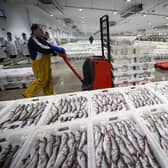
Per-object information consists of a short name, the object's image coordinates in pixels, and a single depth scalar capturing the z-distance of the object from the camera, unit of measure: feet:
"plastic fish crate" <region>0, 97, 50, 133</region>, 4.16
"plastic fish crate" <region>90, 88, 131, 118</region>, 4.48
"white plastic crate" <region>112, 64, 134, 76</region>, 10.36
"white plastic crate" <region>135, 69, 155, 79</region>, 10.89
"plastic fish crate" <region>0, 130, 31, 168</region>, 3.26
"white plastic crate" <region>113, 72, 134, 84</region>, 10.50
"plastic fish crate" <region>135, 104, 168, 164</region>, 3.16
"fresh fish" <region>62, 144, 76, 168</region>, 2.89
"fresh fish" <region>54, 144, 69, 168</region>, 2.90
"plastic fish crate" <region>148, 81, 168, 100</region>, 5.37
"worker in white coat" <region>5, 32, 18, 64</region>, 31.81
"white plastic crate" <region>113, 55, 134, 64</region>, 10.50
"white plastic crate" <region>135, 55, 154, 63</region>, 10.72
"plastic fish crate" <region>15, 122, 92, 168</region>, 3.10
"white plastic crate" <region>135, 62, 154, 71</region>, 10.83
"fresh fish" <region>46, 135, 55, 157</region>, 3.23
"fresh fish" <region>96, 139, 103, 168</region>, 2.86
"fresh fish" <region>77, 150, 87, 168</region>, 2.89
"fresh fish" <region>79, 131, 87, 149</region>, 3.36
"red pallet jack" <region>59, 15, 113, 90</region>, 9.26
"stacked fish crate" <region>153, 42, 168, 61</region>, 21.38
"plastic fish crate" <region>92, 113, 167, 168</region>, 2.91
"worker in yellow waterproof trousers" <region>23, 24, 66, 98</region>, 9.37
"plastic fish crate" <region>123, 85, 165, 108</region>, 4.78
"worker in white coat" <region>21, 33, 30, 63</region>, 34.81
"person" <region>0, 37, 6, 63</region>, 29.68
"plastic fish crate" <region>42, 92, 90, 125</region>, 4.34
